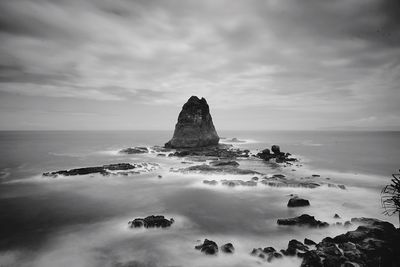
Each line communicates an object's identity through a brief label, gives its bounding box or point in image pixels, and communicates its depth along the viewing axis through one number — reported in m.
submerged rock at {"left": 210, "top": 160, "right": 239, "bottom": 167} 34.88
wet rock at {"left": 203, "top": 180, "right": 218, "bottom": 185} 25.92
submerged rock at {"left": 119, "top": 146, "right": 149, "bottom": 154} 55.97
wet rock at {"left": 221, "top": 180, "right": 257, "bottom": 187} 24.98
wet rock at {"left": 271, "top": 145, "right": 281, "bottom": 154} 47.68
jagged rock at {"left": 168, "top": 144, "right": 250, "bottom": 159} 45.91
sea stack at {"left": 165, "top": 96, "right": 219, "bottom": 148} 59.31
